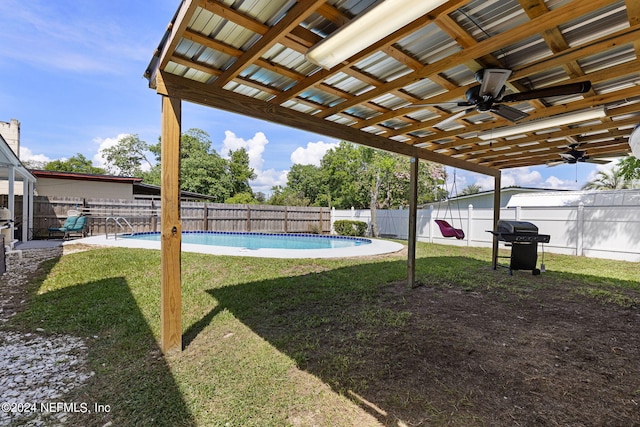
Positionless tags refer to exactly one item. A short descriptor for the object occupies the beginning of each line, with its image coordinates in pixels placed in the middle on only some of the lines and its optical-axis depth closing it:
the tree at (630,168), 9.49
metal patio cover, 1.96
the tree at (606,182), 19.56
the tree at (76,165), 27.81
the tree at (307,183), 28.35
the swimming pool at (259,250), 7.64
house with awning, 6.62
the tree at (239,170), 27.58
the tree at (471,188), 32.78
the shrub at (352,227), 15.64
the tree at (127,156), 29.81
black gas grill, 6.14
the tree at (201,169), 24.11
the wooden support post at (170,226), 2.65
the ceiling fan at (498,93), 2.56
